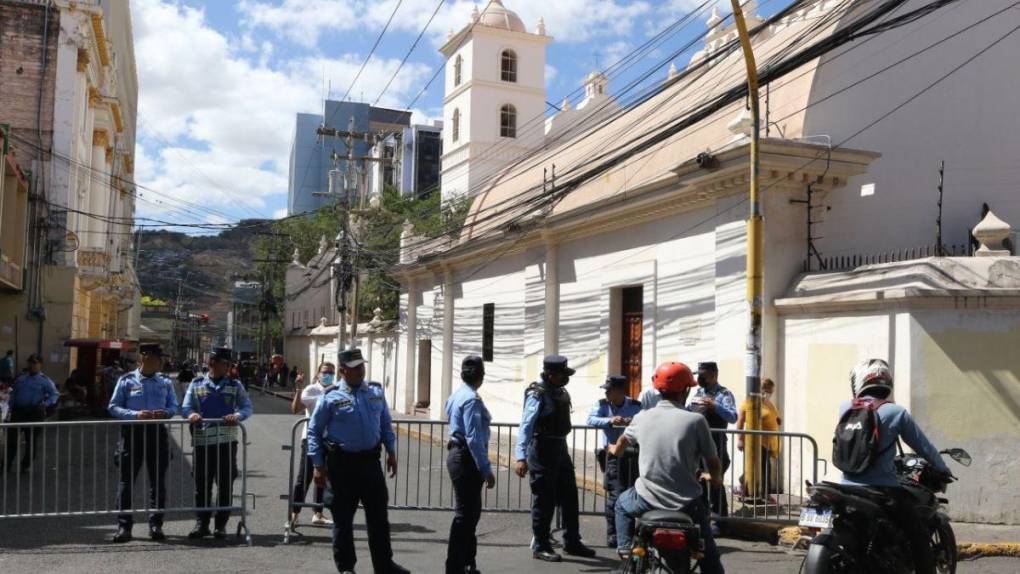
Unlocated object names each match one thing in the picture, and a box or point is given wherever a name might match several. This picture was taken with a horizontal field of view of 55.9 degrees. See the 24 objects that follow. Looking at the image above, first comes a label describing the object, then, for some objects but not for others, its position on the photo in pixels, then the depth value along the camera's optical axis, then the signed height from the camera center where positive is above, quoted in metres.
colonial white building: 10.48 +1.76
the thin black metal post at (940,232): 11.76 +1.72
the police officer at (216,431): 8.80 -0.80
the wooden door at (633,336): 17.00 +0.29
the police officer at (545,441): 8.06 -0.76
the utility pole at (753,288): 10.66 +0.77
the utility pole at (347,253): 30.67 +3.03
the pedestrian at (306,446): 9.05 -0.94
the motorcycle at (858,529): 5.87 -1.08
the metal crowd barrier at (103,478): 8.63 -1.73
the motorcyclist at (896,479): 6.08 -0.76
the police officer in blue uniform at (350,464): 6.96 -0.86
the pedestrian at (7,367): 20.51 -0.60
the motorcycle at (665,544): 5.25 -1.06
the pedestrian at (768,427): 10.84 -0.83
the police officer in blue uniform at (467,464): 7.04 -0.86
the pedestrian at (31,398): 13.79 -0.83
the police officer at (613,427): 8.84 -0.71
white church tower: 56.97 +15.58
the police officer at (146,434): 8.54 -0.83
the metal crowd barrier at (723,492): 9.73 -1.65
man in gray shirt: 5.48 -0.58
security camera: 12.72 +2.56
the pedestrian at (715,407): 9.32 -0.52
